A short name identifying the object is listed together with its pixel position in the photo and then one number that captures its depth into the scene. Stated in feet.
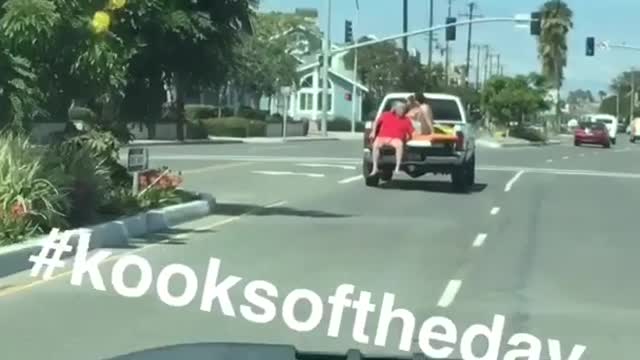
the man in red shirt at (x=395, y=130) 92.89
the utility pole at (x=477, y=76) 512.39
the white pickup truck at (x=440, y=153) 94.38
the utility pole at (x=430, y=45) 319.18
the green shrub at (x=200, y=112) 259.45
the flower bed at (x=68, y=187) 51.08
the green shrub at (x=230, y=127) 247.91
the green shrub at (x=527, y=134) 299.75
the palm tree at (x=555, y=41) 393.09
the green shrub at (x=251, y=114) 294.70
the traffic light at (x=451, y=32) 207.41
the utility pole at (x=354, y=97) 323.61
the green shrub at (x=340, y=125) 354.54
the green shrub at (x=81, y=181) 56.70
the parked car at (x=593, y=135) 254.88
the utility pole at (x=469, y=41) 377.91
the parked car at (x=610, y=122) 292.16
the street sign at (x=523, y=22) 195.29
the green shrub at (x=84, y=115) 70.46
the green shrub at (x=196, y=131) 221.91
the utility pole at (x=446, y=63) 388.78
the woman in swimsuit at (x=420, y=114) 92.48
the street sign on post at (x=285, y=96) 247.09
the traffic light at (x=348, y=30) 255.09
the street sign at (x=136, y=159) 66.28
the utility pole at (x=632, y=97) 597.52
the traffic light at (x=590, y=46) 212.43
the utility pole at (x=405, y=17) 282.15
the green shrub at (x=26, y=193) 49.81
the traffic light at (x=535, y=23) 194.18
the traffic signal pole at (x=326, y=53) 203.62
